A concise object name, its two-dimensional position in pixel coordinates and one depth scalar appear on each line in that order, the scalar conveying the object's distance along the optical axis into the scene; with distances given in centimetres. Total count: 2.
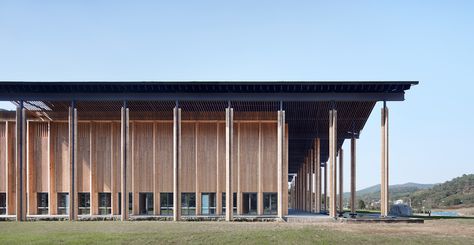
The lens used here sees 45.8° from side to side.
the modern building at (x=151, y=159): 4562
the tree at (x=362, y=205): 10220
